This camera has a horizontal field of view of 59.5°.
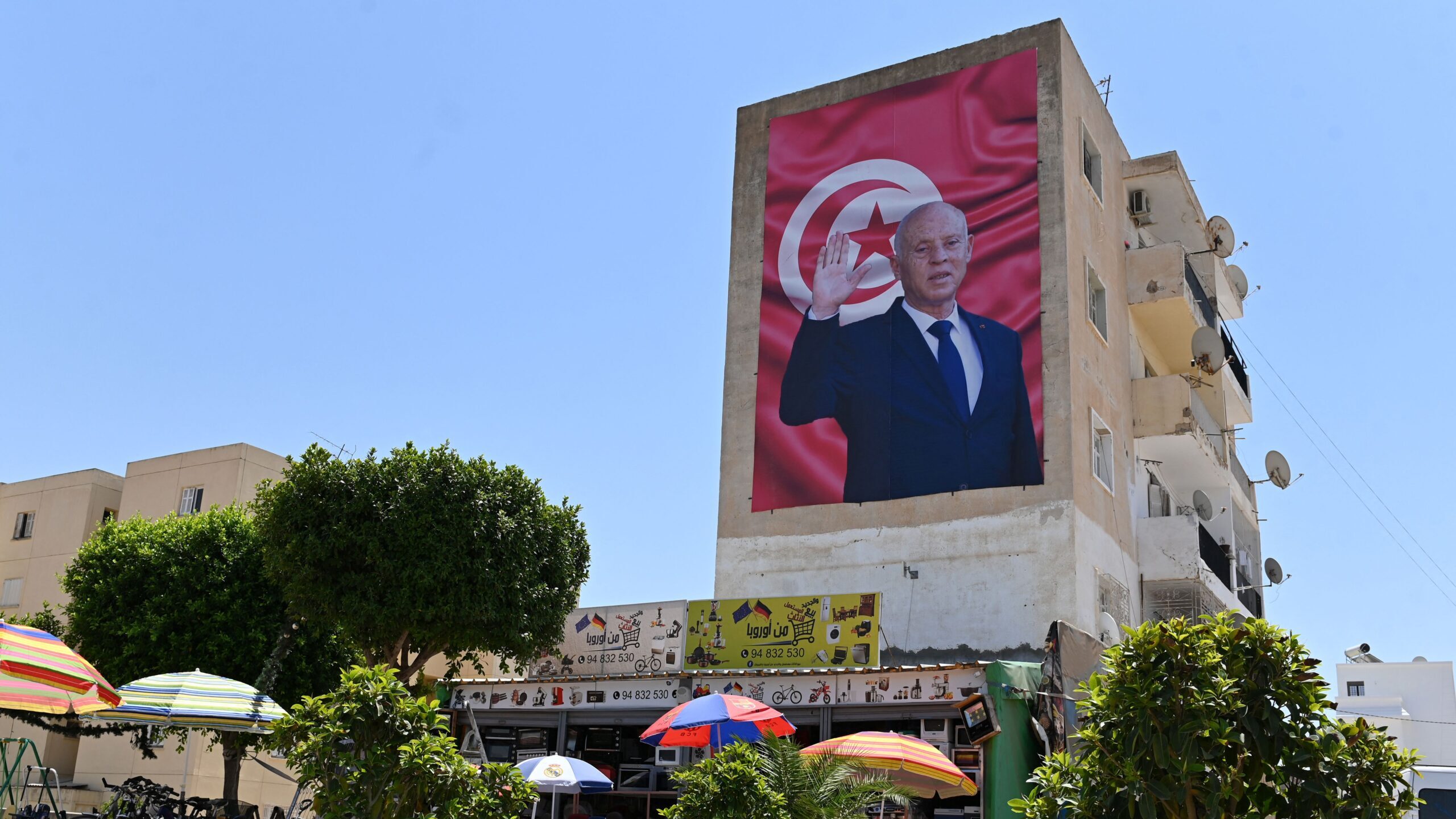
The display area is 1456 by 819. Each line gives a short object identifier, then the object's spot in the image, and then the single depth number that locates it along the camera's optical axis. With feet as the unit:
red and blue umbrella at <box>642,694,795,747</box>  54.54
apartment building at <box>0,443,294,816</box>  123.24
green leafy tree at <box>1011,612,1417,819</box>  25.34
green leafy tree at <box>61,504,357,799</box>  86.69
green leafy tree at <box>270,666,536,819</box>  31.89
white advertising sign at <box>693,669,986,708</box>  61.31
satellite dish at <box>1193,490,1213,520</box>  96.99
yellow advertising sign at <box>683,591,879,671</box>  68.59
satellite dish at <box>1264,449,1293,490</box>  107.04
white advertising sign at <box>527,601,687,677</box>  75.66
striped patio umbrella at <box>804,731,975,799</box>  48.49
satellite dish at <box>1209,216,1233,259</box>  104.37
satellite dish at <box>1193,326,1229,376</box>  91.45
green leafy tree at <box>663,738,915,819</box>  39.50
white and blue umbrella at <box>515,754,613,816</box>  55.67
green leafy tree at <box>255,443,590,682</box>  70.85
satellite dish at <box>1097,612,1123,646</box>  81.20
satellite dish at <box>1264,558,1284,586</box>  114.11
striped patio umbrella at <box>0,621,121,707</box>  36.81
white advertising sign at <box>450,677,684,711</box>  70.13
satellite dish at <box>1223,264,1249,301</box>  117.70
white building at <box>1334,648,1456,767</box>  147.95
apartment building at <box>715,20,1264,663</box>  80.89
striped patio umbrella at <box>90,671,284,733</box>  49.65
